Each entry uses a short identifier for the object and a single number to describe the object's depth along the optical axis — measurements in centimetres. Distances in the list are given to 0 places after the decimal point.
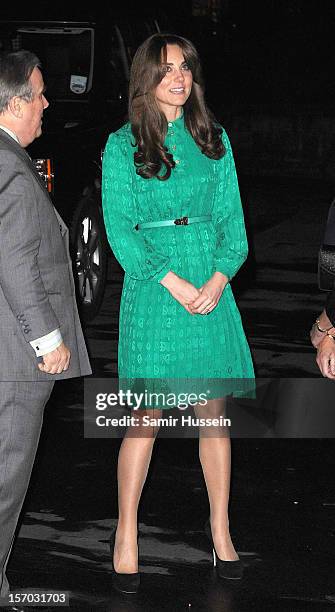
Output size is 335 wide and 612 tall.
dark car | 1438
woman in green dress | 754
